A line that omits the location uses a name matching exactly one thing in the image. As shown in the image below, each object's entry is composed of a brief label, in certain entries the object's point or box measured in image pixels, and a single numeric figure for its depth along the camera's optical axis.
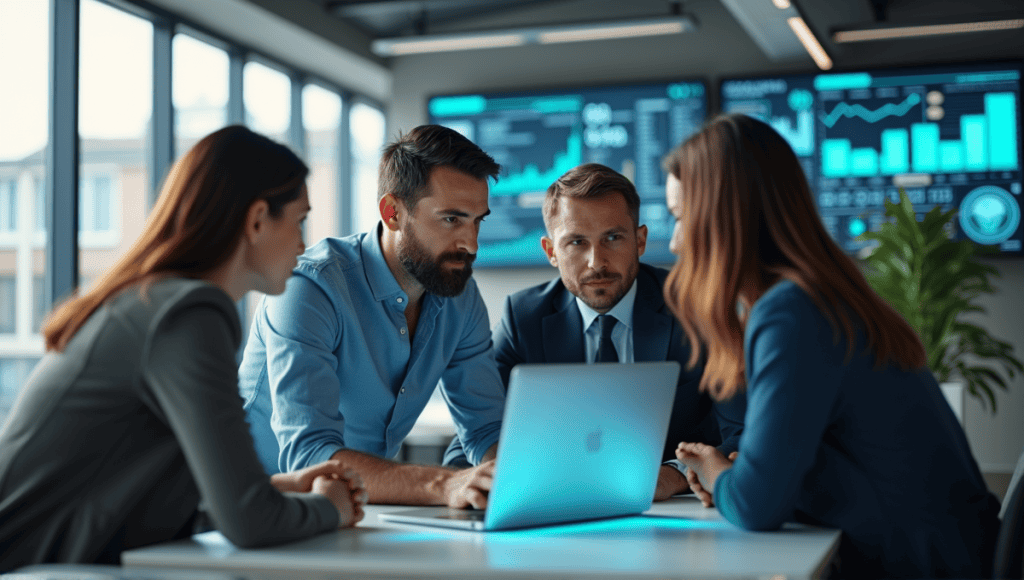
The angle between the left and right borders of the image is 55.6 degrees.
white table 1.19
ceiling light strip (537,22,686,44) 4.86
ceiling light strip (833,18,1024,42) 4.71
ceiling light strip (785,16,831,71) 4.60
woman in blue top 1.41
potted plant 4.59
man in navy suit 2.41
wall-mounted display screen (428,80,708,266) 5.57
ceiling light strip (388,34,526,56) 5.05
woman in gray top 1.29
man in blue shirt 2.16
